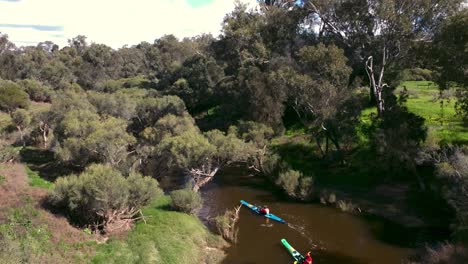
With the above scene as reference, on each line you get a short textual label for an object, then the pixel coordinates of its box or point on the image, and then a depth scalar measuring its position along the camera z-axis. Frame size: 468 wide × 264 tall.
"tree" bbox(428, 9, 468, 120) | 32.81
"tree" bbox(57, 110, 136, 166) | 36.94
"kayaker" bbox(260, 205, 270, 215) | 37.19
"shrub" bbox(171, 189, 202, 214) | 33.97
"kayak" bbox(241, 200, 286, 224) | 36.34
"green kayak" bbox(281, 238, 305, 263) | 28.36
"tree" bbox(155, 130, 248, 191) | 36.44
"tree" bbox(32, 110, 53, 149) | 51.38
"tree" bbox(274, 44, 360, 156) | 43.69
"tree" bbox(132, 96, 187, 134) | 57.31
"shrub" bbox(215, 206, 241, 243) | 32.44
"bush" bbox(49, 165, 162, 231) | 27.83
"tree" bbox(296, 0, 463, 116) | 42.31
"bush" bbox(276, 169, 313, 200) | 41.38
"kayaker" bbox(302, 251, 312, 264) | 27.36
